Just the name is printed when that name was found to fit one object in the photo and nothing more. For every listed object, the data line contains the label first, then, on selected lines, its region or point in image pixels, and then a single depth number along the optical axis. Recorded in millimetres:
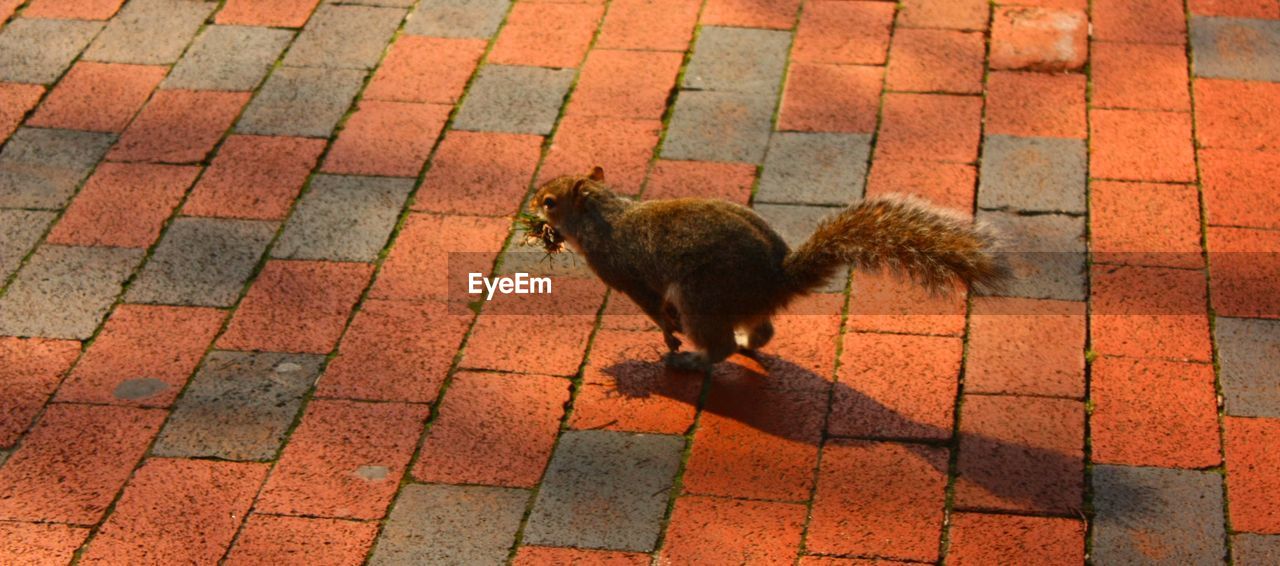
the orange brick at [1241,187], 5508
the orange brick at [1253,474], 4309
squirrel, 4332
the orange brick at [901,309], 5113
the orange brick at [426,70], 6324
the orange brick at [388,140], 5930
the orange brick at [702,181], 5688
